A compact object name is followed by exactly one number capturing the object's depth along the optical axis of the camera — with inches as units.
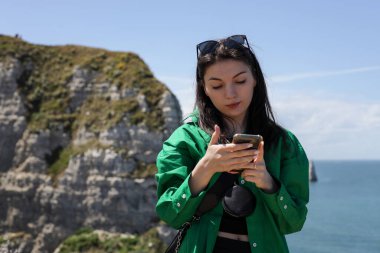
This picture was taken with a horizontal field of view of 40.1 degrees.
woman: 138.5
